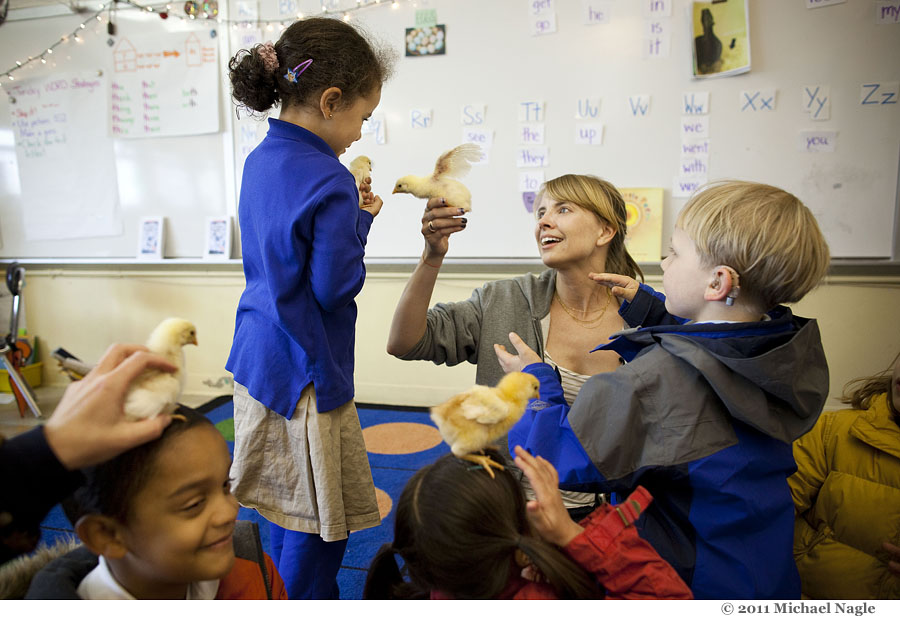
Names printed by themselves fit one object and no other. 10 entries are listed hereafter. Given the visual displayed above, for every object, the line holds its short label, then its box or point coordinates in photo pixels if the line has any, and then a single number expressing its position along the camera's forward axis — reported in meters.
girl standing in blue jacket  1.10
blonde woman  1.35
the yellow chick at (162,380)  0.58
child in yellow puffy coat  1.18
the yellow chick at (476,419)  0.74
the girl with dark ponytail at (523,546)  0.74
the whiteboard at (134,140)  3.28
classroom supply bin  3.57
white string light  3.00
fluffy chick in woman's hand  1.39
